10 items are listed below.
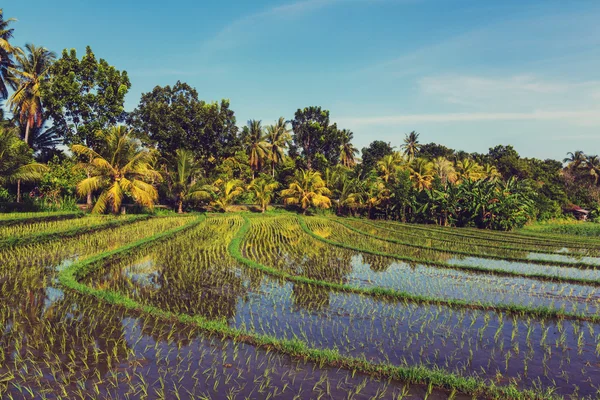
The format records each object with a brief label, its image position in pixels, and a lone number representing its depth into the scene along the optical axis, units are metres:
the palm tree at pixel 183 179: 20.61
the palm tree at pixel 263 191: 24.38
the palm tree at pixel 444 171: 31.03
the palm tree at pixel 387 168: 29.08
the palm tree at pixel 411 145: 45.91
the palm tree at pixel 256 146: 31.06
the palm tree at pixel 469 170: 31.98
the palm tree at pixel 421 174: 26.20
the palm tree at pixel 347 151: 40.69
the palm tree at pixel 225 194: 22.69
